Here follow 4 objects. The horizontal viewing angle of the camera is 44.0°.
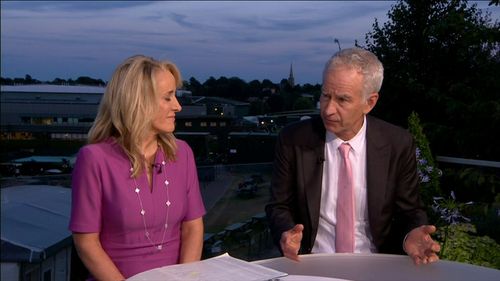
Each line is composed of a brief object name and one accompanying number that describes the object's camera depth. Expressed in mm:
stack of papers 1641
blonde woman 2164
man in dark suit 2311
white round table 2029
